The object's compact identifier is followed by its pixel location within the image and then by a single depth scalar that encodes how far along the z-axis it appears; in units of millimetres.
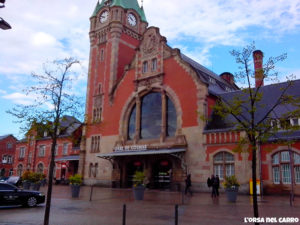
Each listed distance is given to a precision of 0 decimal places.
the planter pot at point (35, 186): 26523
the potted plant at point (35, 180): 26562
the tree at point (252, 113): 10150
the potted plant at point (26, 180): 27555
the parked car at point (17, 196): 16469
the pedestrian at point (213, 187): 23500
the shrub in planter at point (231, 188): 19547
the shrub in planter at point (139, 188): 20672
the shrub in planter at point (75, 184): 22406
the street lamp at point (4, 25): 8717
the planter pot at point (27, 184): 27498
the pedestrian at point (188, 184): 25275
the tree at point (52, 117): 12312
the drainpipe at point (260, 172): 26078
